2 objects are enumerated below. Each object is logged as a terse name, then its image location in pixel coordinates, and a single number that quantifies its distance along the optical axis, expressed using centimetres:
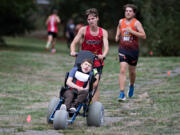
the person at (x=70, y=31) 5516
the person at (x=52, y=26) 4572
